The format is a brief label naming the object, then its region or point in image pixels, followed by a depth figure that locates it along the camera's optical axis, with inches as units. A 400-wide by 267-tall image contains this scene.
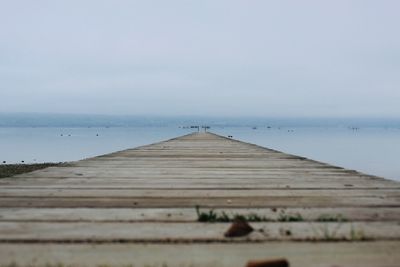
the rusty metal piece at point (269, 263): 57.7
